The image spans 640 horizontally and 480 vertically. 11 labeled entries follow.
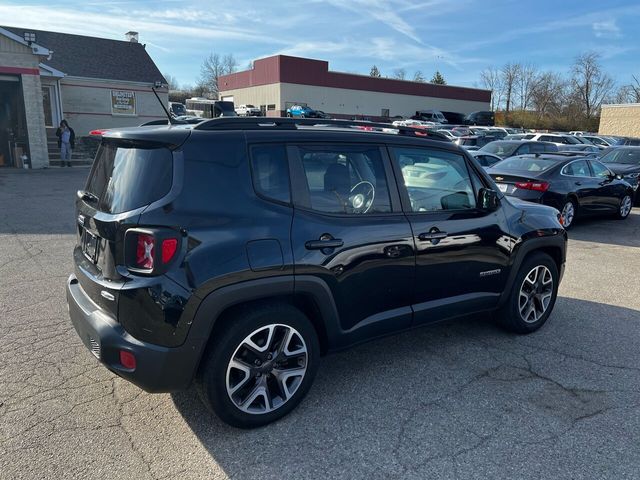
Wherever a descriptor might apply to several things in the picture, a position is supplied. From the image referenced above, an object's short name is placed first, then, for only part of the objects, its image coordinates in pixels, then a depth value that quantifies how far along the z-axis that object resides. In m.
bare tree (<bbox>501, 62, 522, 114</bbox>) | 81.50
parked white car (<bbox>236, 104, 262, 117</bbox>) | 37.81
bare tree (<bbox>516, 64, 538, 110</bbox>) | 77.44
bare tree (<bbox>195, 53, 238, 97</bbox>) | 85.12
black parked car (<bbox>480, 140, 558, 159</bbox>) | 14.49
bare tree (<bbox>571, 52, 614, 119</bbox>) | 72.75
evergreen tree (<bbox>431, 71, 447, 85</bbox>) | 89.19
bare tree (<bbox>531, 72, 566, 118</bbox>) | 70.19
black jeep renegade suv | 2.65
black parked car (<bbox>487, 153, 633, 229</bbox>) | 9.47
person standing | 19.88
